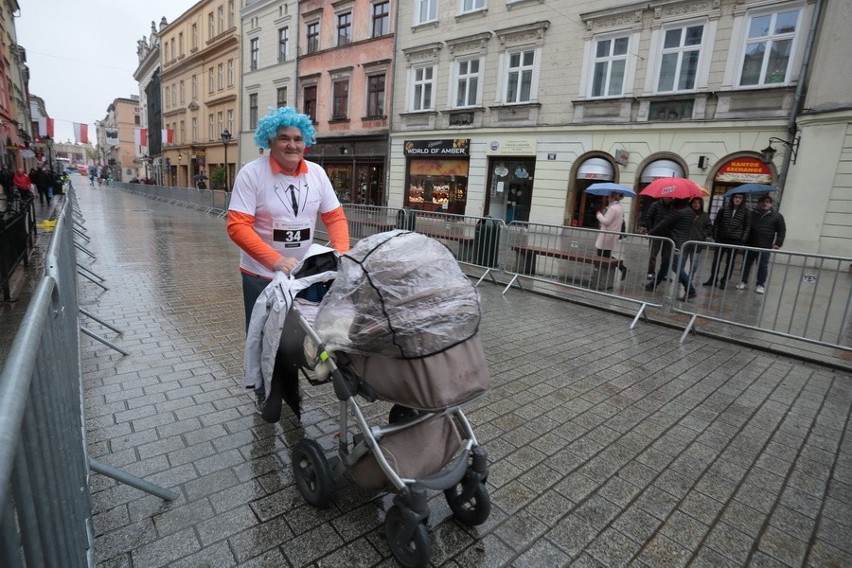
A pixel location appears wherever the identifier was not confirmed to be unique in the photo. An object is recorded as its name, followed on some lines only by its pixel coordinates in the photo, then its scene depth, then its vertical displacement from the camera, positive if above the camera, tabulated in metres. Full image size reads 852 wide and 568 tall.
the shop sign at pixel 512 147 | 16.84 +1.79
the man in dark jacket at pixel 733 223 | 9.26 -0.19
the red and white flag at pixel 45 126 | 44.31 +3.45
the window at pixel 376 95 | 22.24 +4.28
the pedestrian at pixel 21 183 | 19.29 -0.90
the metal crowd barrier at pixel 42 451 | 0.92 -0.70
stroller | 1.95 -0.76
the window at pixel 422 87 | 20.14 +4.34
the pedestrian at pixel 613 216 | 8.84 -0.22
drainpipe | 11.55 +3.00
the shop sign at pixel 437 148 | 18.86 +1.78
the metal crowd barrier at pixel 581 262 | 6.85 -0.94
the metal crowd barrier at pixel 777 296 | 5.26 -0.95
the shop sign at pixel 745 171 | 12.55 +1.12
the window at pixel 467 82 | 18.50 +4.31
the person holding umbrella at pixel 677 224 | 8.03 -0.26
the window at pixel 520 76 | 16.84 +4.29
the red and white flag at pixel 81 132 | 48.44 +3.34
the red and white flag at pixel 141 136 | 47.12 +3.28
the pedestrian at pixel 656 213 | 8.67 -0.10
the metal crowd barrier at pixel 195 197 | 22.13 -1.32
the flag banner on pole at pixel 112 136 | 80.00 +5.26
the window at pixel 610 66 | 14.68 +4.23
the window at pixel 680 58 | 13.34 +4.25
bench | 7.05 -0.89
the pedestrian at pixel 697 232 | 6.25 -0.40
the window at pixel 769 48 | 12.05 +4.26
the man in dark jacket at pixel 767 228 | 9.02 -0.23
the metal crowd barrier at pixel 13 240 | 5.99 -1.12
